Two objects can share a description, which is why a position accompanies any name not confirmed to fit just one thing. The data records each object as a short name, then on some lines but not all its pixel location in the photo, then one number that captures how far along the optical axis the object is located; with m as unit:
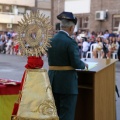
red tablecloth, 7.44
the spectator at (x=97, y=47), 27.64
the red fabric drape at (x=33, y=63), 5.87
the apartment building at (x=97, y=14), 39.01
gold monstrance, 5.66
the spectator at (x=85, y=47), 29.55
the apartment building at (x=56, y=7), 44.67
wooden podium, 7.51
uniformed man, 6.86
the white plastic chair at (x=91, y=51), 28.70
